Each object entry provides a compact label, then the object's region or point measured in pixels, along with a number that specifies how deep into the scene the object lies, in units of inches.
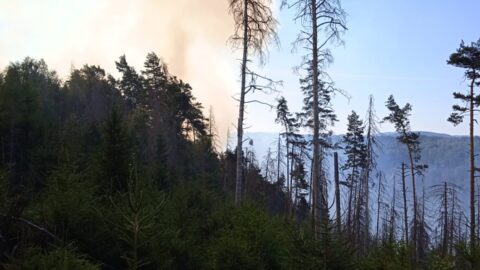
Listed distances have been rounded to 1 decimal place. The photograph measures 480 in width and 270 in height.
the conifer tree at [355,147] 1701.5
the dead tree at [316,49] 536.4
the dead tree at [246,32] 671.8
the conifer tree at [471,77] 840.3
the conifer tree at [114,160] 530.0
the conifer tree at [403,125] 1332.4
